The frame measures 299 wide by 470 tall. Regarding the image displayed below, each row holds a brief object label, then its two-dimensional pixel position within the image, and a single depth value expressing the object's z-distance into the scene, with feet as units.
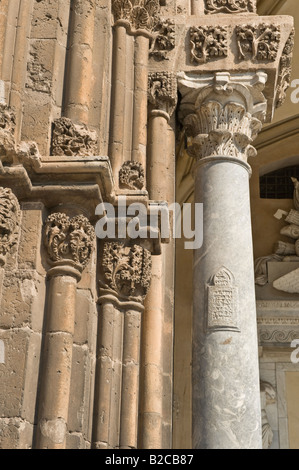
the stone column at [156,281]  15.43
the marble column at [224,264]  15.62
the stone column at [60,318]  11.46
